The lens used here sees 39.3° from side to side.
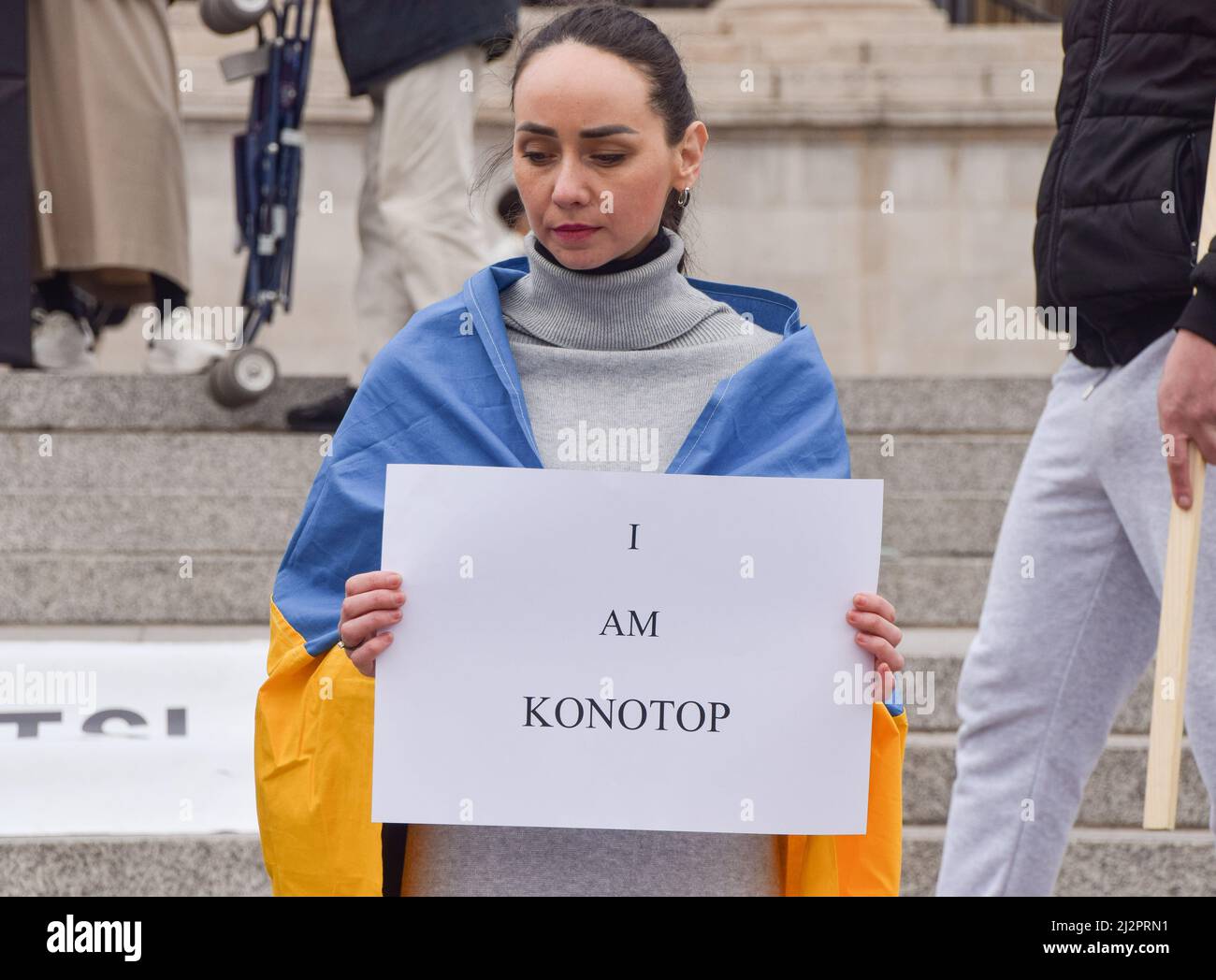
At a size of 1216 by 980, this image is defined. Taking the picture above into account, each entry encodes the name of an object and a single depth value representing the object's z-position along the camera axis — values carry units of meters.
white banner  3.70
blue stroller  6.01
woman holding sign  2.02
